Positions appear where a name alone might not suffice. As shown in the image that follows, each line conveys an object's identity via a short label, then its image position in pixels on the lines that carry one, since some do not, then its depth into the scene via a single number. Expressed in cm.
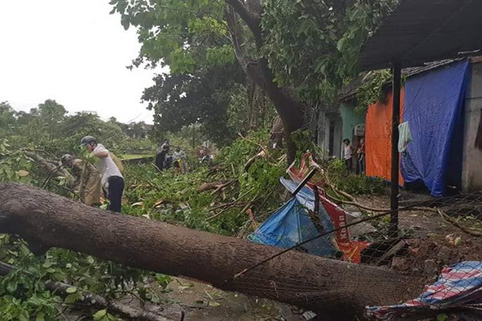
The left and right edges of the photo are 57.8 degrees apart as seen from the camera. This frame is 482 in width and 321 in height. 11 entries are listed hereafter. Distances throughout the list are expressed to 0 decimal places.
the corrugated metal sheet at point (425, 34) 355
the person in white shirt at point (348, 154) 1277
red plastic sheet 385
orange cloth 985
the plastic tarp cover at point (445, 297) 232
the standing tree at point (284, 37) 365
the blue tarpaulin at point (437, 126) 695
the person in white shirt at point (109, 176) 612
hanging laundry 759
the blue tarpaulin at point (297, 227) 404
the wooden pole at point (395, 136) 481
